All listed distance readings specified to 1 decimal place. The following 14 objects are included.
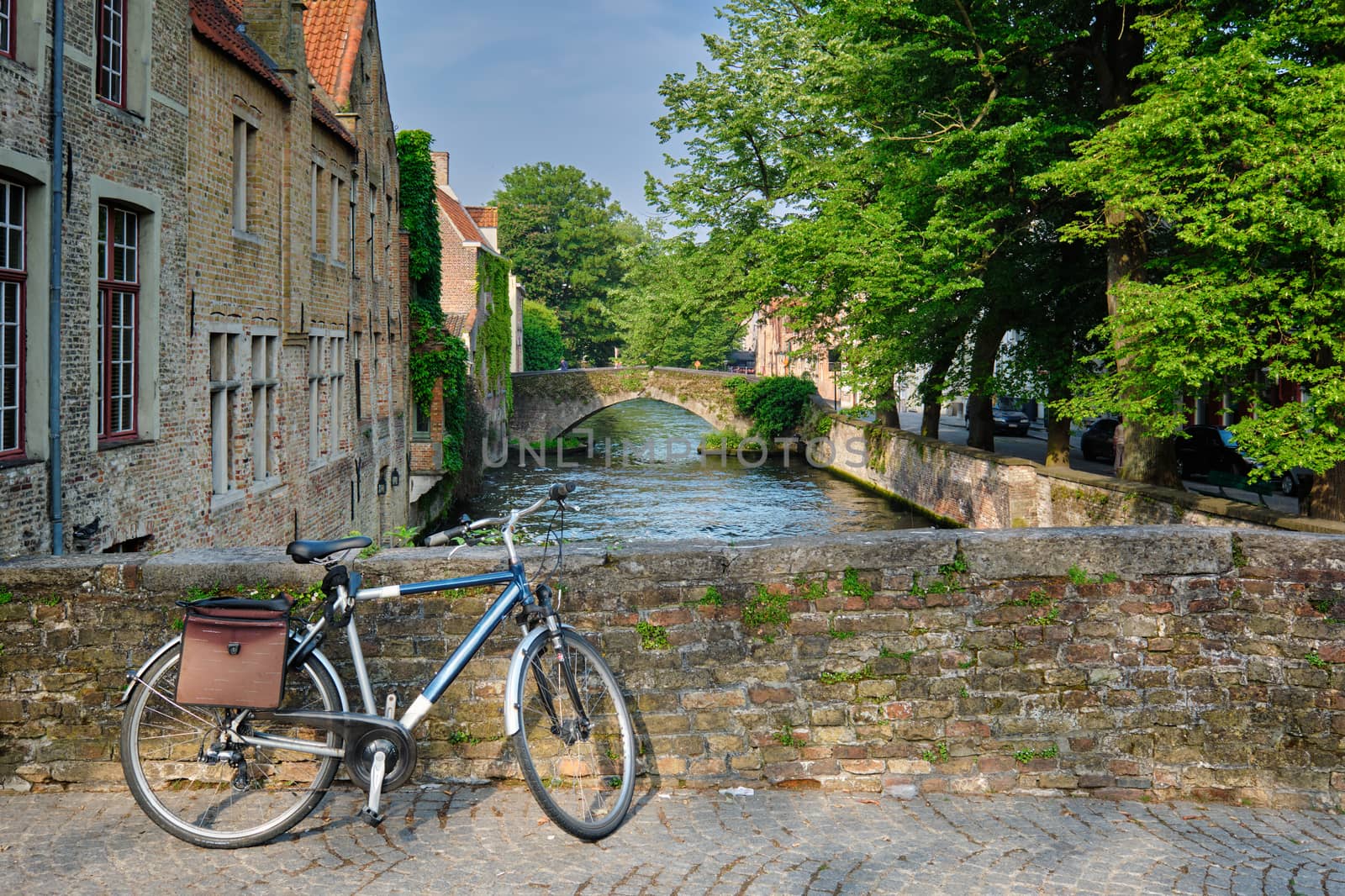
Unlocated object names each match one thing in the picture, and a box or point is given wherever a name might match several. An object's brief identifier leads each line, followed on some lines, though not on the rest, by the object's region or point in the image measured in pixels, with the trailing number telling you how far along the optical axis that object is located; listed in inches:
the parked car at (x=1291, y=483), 800.6
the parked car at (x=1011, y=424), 1684.3
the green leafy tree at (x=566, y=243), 3056.1
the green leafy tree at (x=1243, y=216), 426.6
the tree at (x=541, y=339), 2714.1
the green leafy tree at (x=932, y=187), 629.0
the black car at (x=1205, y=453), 951.2
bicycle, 153.7
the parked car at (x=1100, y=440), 1159.0
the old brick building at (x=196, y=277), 329.7
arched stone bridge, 1760.6
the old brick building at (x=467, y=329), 978.1
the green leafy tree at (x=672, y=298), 1229.1
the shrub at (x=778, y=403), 1707.7
